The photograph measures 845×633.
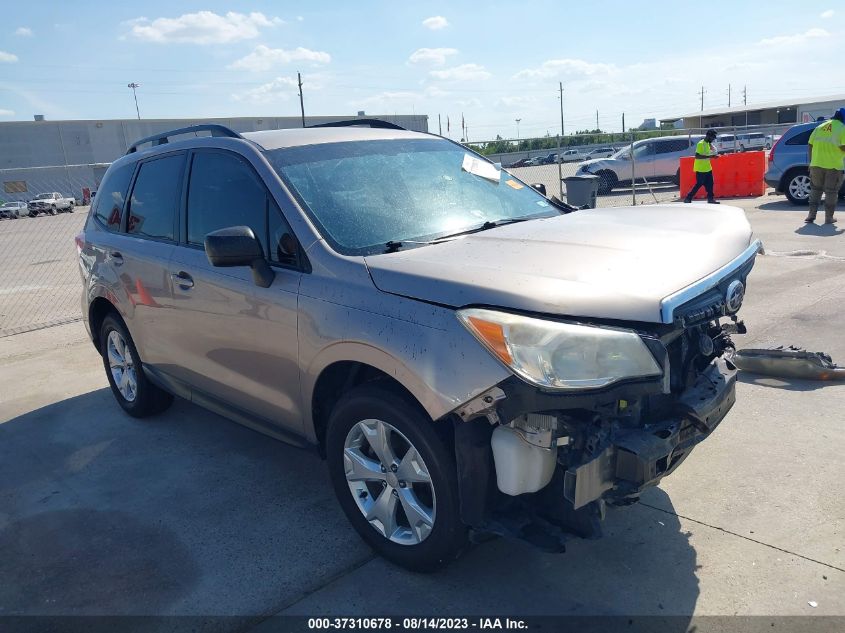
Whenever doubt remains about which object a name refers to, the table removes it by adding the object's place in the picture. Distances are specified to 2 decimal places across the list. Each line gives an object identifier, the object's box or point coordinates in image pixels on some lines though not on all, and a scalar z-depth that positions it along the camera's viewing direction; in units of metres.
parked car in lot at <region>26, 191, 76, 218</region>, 38.06
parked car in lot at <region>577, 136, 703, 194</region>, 20.52
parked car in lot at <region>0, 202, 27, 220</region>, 36.78
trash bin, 8.49
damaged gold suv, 2.56
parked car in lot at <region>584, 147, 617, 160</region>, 42.47
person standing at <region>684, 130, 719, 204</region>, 14.10
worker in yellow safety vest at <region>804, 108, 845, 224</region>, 11.27
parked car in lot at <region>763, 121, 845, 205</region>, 14.18
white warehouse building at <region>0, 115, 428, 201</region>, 52.47
